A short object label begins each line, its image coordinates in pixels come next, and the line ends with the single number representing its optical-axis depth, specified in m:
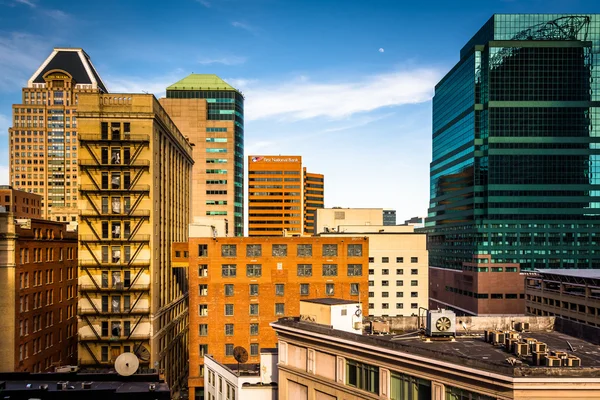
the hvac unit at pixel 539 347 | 24.80
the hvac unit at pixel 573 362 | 23.84
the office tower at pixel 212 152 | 145.50
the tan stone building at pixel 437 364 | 21.75
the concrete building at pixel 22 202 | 156.88
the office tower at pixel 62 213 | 177.75
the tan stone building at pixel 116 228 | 64.81
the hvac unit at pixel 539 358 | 24.21
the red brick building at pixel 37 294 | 57.12
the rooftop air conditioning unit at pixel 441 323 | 32.19
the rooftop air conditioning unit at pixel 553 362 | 23.61
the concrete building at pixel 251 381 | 40.06
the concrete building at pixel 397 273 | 100.94
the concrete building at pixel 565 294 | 93.19
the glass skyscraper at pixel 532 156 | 151.12
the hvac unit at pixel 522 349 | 27.02
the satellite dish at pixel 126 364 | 28.62
